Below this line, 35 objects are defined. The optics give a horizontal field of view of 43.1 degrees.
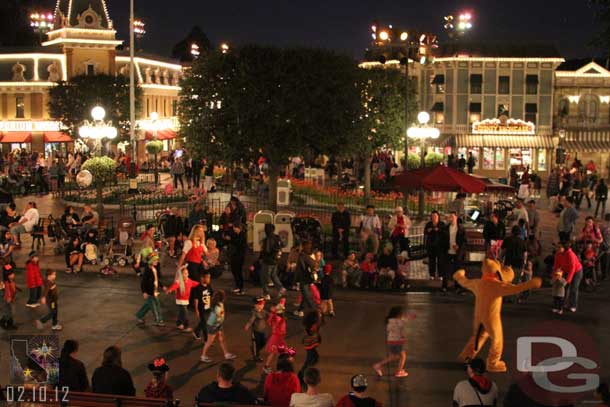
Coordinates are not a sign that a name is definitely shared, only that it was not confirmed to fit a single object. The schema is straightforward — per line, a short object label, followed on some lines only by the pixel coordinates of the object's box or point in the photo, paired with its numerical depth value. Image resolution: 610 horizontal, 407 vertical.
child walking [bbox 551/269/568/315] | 15.17
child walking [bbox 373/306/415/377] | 11.20
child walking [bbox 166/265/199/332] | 13.57
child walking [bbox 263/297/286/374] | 11.57
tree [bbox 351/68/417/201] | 31.35
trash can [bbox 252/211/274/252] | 20.41
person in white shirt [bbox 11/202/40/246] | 20.25
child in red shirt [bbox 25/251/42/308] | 14.67
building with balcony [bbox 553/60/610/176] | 51.25
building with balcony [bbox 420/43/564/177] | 51.38
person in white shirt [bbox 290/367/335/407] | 7.94
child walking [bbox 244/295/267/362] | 11.93
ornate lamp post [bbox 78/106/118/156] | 27.02
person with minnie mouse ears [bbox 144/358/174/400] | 8.65
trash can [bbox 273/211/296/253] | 20.28
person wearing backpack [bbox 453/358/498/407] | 8.16
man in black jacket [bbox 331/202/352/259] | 19.73
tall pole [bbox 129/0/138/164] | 32.41
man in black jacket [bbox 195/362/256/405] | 8.02
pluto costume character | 11.62
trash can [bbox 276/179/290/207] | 24.97
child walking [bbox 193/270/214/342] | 12.68
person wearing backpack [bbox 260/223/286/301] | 16.11
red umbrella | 20.48
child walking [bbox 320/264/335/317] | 14.47
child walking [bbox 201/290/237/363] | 11.97
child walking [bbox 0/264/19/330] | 14.09
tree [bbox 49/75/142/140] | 48.19
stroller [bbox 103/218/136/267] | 19.34
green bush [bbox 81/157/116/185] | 23.56
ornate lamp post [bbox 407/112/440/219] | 27.66
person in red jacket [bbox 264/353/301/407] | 8.66
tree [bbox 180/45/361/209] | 24.28
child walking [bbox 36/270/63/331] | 13.48
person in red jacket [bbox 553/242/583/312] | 15.12
